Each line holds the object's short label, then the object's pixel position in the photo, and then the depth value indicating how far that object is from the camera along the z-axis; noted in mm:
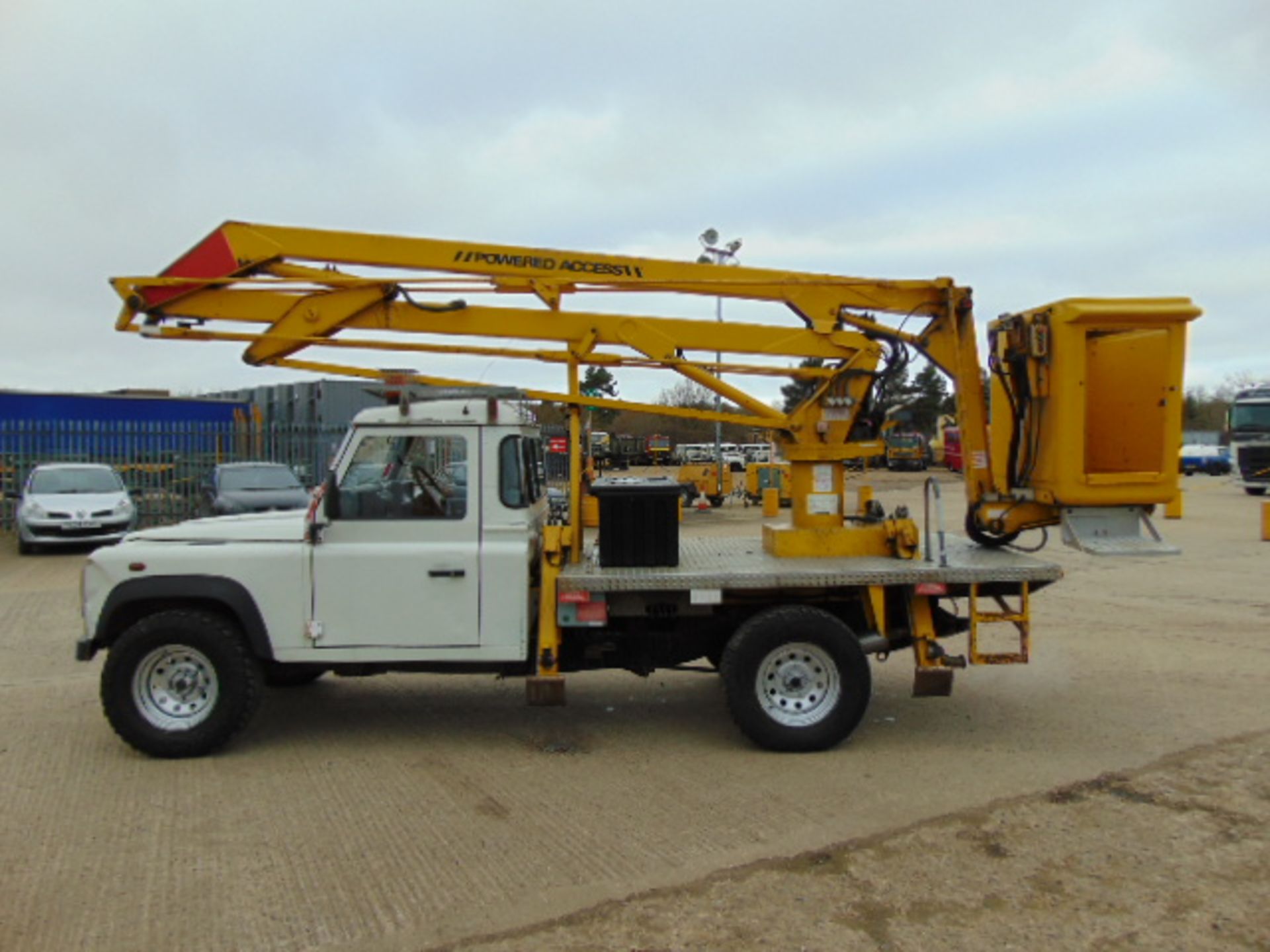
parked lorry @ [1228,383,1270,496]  31281
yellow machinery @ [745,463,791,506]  29078
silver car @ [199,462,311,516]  16781
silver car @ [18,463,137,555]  16828
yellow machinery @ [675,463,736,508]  28531
